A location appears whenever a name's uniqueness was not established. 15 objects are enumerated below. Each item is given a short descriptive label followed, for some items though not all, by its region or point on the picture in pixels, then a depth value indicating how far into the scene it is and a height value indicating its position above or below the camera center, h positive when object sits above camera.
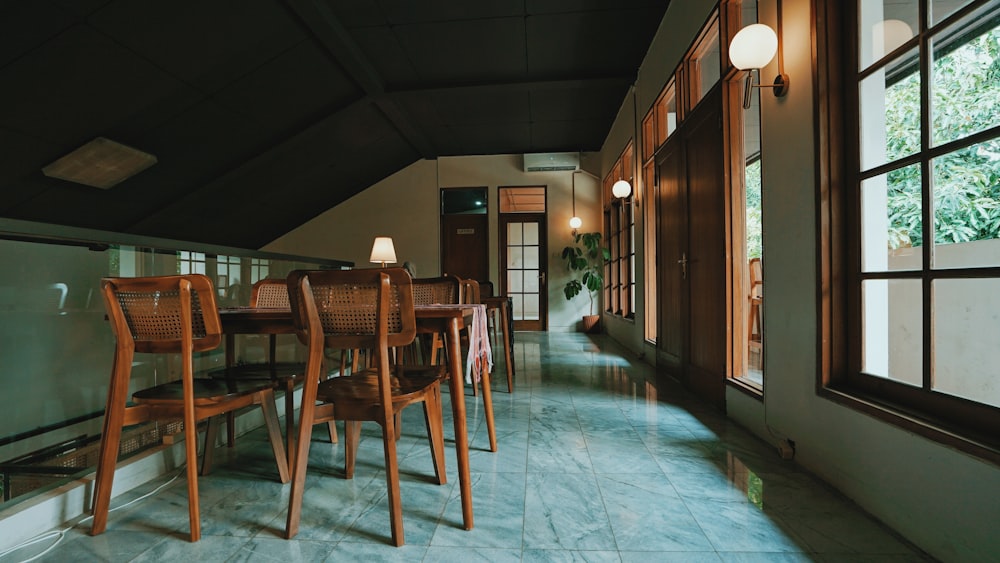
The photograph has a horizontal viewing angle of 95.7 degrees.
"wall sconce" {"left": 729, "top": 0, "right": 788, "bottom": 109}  2.03 +1.05
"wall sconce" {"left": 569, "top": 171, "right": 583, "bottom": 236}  7.79 +1.03
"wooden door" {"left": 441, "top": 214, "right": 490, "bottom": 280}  8.18 +0.68
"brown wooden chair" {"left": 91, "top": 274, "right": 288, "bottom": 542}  1.47 -0.21
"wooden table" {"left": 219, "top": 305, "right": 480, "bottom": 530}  1.51 -0.17
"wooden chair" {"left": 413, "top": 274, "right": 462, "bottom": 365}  2.86 -0.06
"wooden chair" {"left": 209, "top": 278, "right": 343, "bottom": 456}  1.94 -0.41
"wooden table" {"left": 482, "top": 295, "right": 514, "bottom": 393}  3.40 -0.26
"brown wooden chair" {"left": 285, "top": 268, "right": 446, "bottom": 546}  1.44 -0.16
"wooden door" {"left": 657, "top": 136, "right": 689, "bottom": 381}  3.48 +0.14
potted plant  7.60 +0.28
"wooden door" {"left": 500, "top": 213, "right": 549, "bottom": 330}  8.18 +0.33
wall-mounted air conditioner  7.95 +2.13
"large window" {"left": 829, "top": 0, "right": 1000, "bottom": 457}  1.25 +0.21
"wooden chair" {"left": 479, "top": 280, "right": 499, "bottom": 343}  4.43 -0.08
